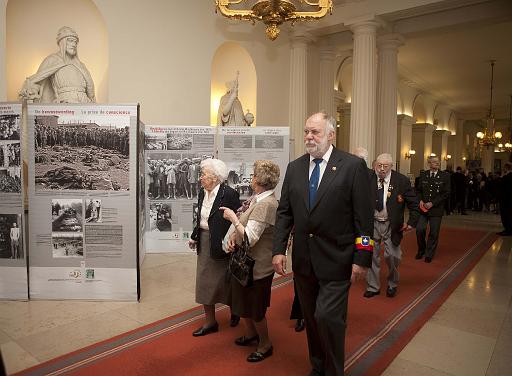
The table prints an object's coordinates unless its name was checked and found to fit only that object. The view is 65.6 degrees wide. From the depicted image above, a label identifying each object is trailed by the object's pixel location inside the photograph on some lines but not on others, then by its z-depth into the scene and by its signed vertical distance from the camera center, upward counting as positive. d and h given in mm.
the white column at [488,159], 25703 +835
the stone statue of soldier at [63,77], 5773 +1334
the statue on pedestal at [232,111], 8070 +1196
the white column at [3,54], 5219 +1484
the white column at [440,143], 21234 +1525
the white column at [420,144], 18812 +1285
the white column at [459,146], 24219 +1590
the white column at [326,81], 10383 +2372
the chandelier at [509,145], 20258 +1406
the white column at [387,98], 9547 +1767
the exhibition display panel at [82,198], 4098 -318
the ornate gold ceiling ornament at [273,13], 4965 +2061
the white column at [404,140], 16125 +1285
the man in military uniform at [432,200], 6441 -469
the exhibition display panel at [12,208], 4094 -426
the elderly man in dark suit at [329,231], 2398 -374
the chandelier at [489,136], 16769 +1566
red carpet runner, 2861 -1437
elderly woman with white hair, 3229 -567
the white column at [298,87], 9523 +2014
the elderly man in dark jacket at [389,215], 4488 -497
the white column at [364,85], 8586 +1870
